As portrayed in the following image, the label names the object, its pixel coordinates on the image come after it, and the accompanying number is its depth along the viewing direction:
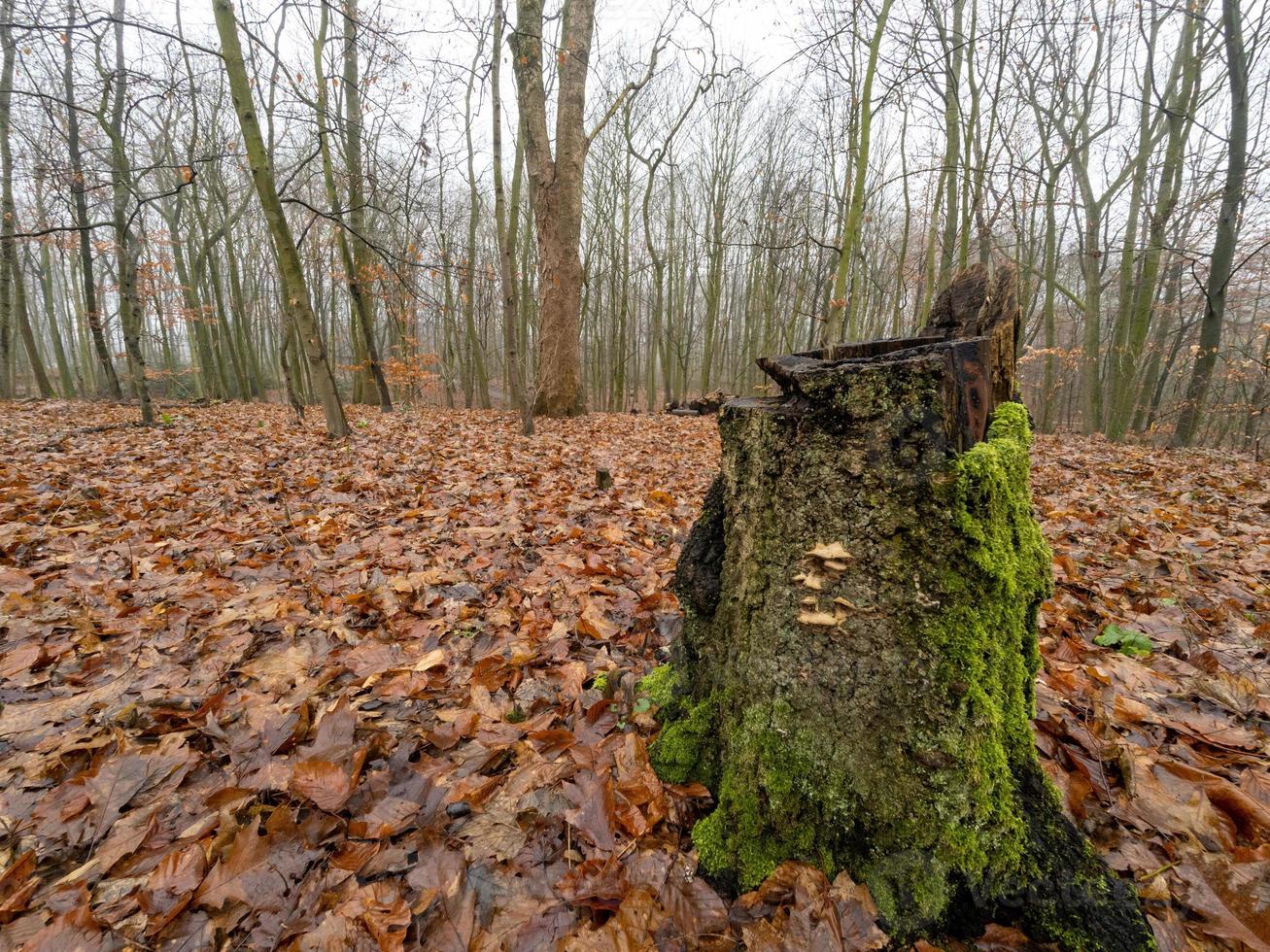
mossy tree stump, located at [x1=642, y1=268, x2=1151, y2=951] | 1.09
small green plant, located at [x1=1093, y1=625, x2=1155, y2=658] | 2.22
